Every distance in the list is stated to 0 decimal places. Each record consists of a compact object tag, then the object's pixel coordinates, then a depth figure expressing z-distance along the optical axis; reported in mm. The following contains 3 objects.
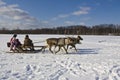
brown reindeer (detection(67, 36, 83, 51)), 7031
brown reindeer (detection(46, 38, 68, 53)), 6811
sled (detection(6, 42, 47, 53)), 6917
